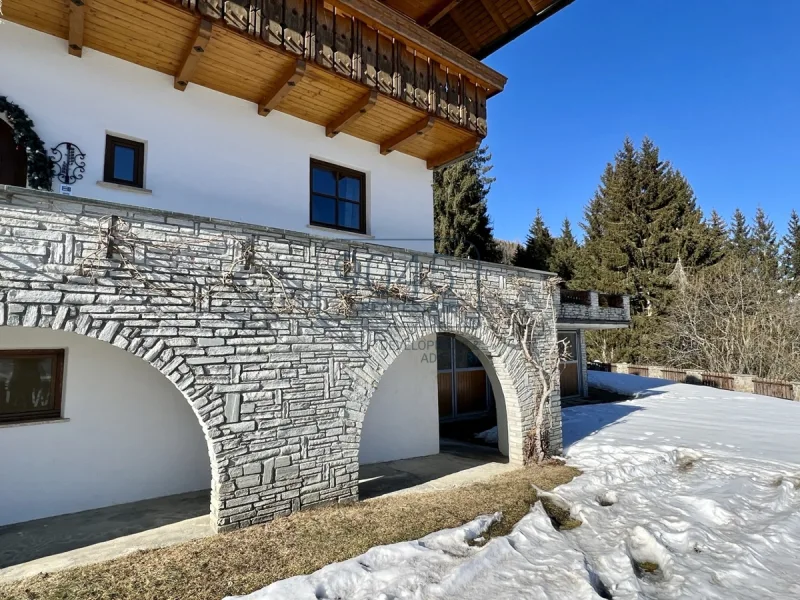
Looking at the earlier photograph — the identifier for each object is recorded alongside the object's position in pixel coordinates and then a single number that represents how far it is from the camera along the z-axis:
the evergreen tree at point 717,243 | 23.17
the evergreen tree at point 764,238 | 30.61
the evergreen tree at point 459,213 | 19.81
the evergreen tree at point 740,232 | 33.76
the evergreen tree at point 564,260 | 26.50
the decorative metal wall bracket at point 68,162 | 5.09
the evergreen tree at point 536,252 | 25.28
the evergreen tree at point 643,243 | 23.12
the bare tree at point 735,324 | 17.14
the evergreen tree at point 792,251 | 31.95
